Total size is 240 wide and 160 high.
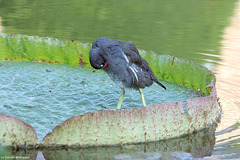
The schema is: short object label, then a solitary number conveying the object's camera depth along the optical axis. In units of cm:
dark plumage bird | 832
